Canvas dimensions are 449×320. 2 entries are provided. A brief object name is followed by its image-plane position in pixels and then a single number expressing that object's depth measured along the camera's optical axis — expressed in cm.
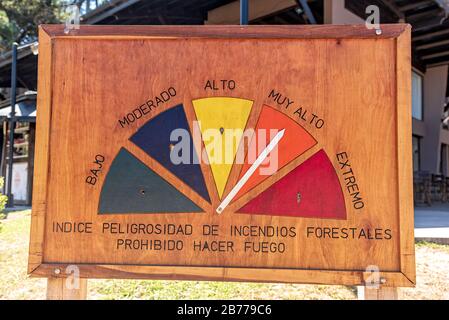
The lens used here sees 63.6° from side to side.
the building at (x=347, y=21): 816
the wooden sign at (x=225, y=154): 208
